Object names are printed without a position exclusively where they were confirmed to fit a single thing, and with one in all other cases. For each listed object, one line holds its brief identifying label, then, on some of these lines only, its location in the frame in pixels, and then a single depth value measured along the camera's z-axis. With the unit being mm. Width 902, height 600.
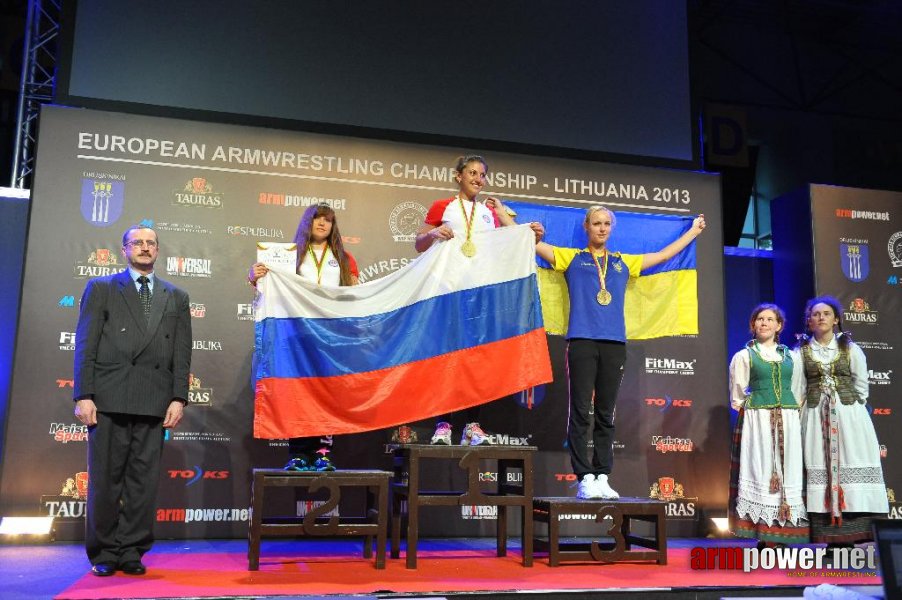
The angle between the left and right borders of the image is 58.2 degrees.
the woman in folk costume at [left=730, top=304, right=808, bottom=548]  4359
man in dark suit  3592
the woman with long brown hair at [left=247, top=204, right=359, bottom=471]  4285
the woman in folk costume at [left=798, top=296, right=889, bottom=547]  4391
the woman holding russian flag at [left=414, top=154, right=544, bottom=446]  4352
